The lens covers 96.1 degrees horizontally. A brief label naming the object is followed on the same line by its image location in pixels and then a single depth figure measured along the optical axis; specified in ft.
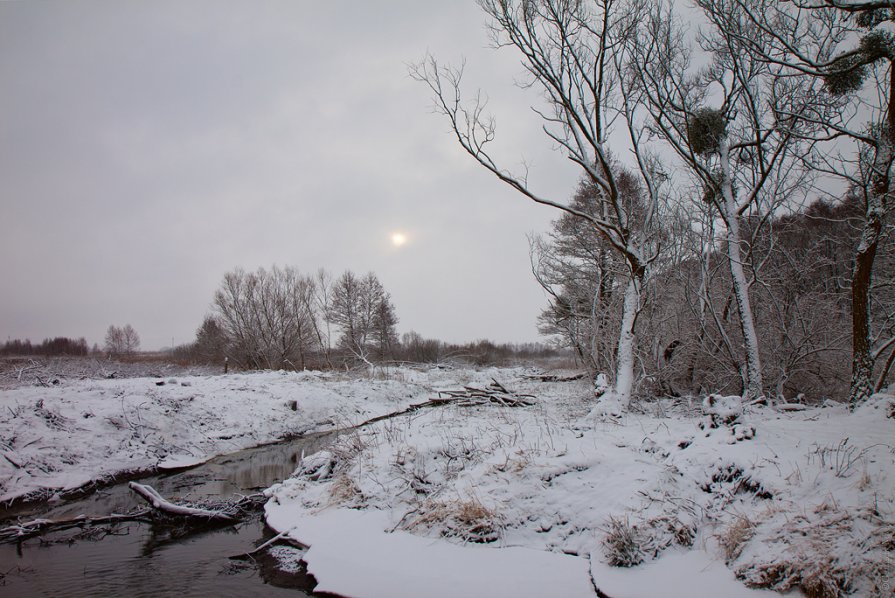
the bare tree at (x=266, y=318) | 112.98
